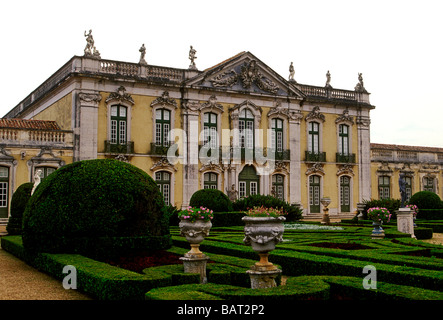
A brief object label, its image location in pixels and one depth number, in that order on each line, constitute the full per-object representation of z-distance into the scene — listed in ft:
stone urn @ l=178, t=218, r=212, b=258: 29.45
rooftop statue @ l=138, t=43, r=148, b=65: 81.56
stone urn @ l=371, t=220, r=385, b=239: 46.91
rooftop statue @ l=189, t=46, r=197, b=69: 85.70
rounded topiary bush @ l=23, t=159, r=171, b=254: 33.40
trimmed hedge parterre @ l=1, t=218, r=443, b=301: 20.40
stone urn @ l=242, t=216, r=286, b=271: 23.31
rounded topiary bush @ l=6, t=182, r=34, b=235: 53.31
